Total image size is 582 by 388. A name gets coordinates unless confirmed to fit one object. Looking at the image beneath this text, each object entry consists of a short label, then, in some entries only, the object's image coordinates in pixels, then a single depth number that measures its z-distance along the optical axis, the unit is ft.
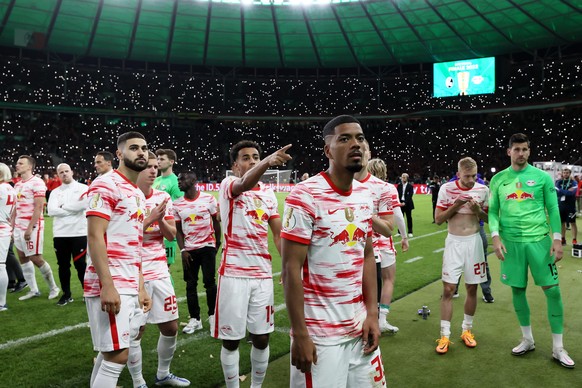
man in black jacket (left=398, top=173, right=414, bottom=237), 47.18
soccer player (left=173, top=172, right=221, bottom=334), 19.13
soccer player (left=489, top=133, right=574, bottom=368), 15.99
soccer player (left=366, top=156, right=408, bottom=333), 18.71
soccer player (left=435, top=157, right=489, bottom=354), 17.47
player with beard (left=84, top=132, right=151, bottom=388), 10.37
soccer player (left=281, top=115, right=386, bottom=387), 8.21
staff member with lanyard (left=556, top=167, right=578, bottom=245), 41.47
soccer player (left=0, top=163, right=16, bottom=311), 22.29
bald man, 23.44
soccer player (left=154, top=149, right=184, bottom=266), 21.27
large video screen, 119.44
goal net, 124.62
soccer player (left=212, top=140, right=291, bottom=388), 12.45
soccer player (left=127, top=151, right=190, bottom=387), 13.50
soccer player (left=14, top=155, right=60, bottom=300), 24.58
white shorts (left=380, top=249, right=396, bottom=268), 19.77
